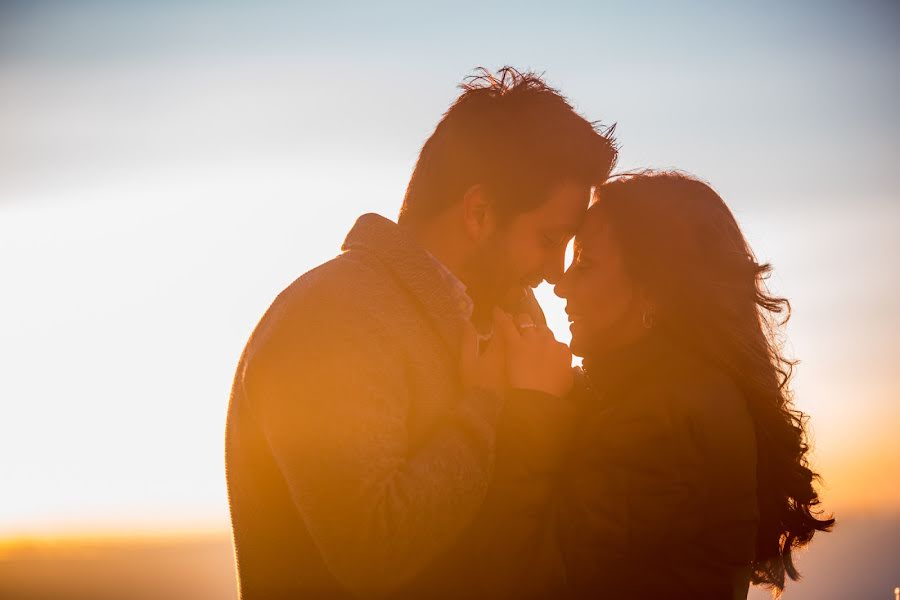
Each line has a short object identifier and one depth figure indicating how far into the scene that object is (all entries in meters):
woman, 3.24
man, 2.72
